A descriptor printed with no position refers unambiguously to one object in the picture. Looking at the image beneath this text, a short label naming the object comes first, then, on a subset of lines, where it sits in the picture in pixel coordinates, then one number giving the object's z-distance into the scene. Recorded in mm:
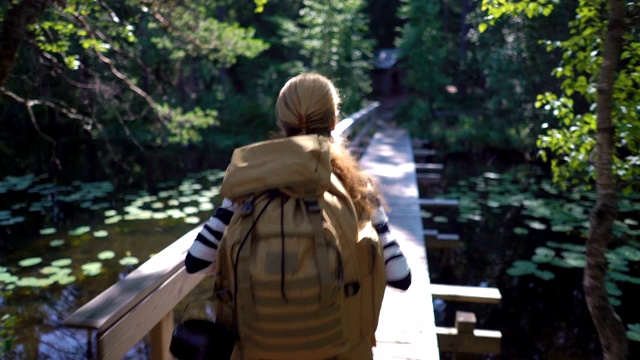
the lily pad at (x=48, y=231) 7484
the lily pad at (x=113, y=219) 7784
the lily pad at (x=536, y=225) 8062
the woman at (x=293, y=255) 1375
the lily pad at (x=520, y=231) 7949
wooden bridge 1634
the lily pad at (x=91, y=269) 5966
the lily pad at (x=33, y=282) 5599
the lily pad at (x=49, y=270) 5988
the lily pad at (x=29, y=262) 6240
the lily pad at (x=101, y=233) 7363
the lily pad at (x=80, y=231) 7375
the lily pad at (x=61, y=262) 6250
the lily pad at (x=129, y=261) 6288
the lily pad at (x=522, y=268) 6648
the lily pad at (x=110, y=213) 8281
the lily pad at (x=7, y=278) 5734
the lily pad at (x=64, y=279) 5691
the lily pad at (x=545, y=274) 6405
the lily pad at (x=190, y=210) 8205
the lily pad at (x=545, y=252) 6964
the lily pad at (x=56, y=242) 7035
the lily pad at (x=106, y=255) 6476
